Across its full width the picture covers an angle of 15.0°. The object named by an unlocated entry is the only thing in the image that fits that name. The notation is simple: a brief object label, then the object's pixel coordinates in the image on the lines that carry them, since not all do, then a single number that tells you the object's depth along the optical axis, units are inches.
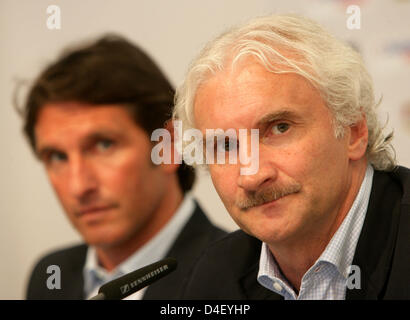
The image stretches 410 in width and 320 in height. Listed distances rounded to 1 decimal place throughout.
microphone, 59.4
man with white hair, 60.0
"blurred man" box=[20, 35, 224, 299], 68.0
